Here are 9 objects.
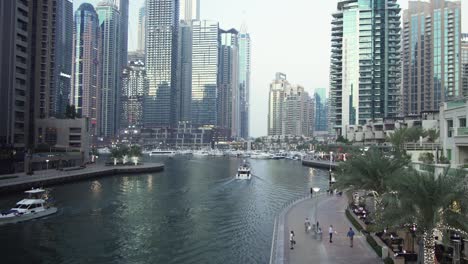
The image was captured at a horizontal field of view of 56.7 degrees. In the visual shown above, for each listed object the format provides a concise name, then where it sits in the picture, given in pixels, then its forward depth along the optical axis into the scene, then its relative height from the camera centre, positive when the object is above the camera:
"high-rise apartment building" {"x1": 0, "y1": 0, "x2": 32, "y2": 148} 102.06 +16.86
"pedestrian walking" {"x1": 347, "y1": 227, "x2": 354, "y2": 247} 32.72 -7.08
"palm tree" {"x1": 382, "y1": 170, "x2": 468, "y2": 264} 23.02 -3.39
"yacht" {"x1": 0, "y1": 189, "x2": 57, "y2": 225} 46.98 -8.49
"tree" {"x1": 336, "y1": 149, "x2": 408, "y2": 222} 39.78 -2.73
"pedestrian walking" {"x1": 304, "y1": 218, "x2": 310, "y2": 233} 37.73 -7.35
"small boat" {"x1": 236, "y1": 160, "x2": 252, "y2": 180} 104.94 -8.05
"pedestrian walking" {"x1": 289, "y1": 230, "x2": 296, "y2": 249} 32.35 -7.39
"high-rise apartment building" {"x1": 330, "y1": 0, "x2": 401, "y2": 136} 192.50 +36.40
